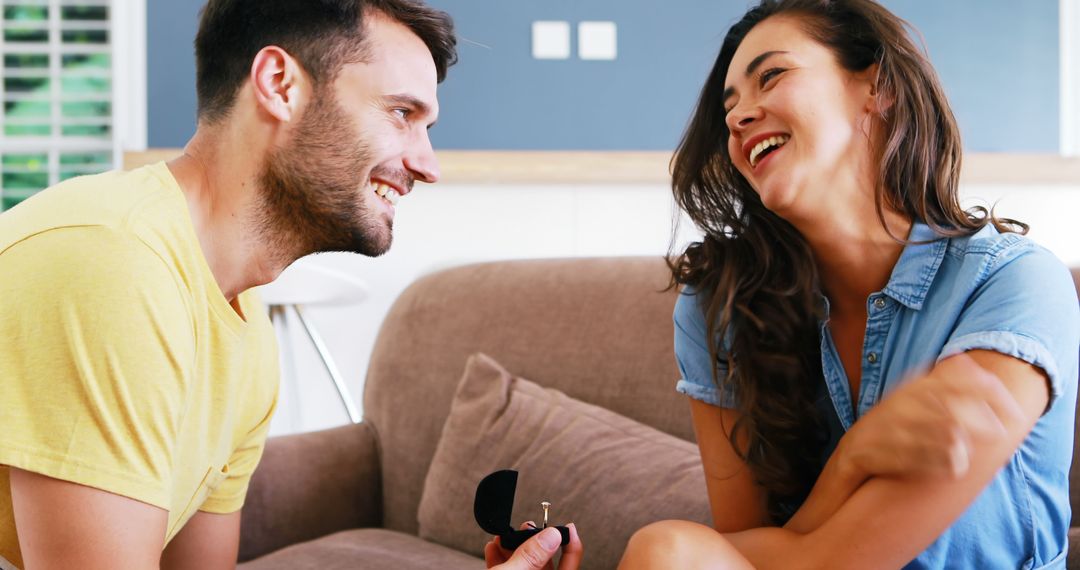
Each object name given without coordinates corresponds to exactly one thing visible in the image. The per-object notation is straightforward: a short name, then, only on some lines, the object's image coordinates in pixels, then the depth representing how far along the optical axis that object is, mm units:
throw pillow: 1567
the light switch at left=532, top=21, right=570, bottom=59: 3348
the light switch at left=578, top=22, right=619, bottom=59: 3352
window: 3498
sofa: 1647
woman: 1103
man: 1023
